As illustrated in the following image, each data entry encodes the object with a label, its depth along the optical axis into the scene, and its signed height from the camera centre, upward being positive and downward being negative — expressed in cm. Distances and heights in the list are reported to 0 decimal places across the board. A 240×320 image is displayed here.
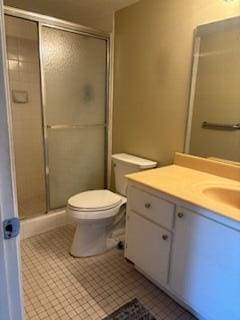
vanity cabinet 113 -80
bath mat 139 -123
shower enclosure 215 -8
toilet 181 -85
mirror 153 +9
